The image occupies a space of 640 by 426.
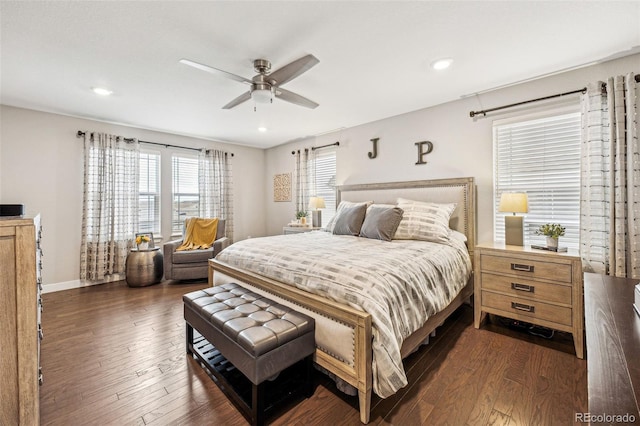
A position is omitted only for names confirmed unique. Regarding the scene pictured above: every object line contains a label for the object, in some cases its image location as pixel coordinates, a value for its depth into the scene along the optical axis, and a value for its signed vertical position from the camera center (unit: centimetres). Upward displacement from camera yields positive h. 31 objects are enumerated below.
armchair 410 -77
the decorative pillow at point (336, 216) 364 -7
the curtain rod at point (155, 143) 396 +118
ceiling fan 203 +109
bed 150 -59
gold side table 397 -82
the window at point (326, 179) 488 +59
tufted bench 148 -77
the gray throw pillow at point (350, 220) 329 -11
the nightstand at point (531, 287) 215 -66
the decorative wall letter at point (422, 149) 362 +81
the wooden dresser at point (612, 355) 53 -38
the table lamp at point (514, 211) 257 -1
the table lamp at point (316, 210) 460 +2
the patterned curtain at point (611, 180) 224 +25
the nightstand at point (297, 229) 453 -30
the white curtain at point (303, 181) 519 +57
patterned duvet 152 -47
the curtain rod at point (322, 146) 469 +117
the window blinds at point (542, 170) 268 +42
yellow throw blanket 452 -34
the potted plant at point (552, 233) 240 -21
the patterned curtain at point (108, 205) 402 +12
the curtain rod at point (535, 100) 240 +112
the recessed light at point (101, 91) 299 +136
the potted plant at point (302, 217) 501 -11
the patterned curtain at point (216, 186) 523 +51
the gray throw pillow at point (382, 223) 295 -14
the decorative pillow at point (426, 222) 284 -13
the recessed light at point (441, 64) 243 +134
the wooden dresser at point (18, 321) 108 -44
